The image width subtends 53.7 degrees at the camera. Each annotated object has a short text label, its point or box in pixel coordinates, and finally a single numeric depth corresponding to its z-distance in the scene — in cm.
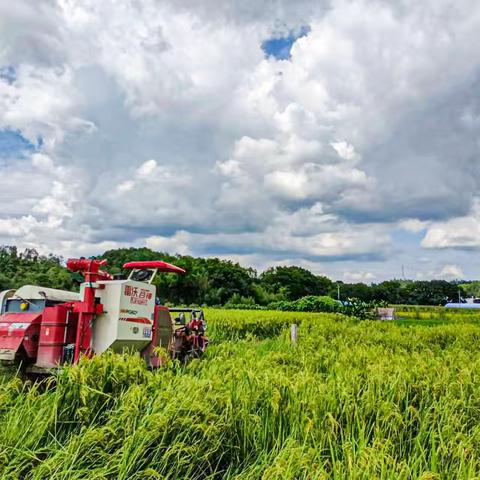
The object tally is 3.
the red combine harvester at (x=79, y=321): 733
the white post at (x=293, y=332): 1289
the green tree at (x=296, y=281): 8284
